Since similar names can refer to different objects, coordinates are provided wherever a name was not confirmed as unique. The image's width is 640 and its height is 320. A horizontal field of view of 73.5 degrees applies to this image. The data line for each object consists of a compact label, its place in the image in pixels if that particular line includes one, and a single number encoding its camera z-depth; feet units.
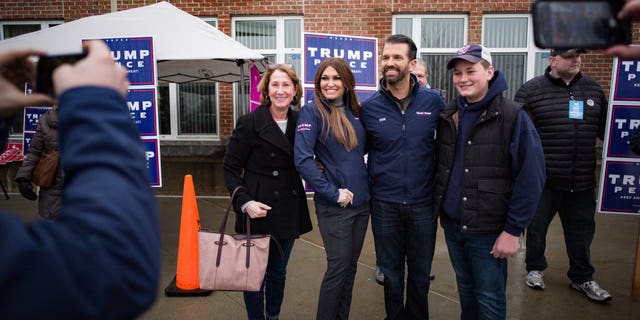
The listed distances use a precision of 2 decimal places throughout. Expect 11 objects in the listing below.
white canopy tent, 16.37
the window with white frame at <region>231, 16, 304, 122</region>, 26.71
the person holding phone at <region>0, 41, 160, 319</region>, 2.01
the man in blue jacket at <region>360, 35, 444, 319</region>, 9.36
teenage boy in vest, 7.92
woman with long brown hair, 8.97
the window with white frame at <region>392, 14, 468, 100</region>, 26.22
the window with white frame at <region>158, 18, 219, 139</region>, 27.78
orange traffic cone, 12.21
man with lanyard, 11.98
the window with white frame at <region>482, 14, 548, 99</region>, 26.03
